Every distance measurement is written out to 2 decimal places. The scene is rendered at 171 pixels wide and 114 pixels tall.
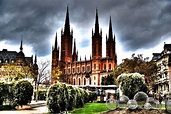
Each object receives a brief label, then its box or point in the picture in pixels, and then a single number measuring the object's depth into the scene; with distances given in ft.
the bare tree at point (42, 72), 148.05
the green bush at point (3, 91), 73.40
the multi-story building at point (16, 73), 151.11
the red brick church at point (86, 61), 340.39
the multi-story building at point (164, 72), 155.23
